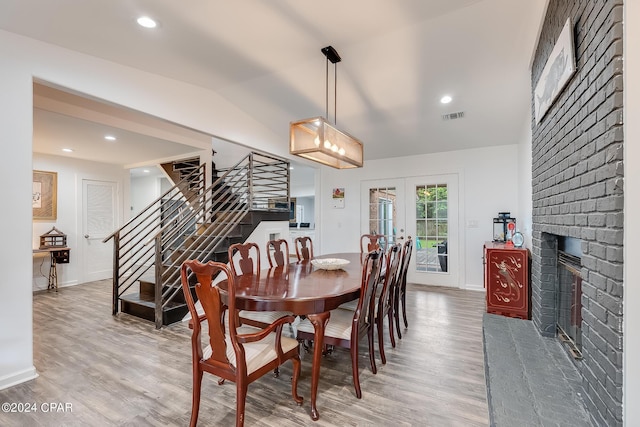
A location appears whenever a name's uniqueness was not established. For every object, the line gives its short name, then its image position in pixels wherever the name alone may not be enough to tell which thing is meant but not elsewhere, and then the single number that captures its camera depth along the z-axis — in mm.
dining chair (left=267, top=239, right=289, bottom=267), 3278
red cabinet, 3305
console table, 5156
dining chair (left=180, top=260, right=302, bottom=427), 1534
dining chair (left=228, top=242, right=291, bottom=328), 2334
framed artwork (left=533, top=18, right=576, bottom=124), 1751
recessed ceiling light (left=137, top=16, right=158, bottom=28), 2312
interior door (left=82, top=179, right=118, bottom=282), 5809
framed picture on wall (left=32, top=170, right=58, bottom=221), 5188
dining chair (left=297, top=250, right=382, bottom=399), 2053
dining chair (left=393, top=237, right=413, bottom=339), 3029
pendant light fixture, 2586
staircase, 3379
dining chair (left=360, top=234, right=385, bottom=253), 4240
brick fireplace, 1297
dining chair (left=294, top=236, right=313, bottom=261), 3701
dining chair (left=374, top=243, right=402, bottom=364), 2494
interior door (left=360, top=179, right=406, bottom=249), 5699
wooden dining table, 1842
